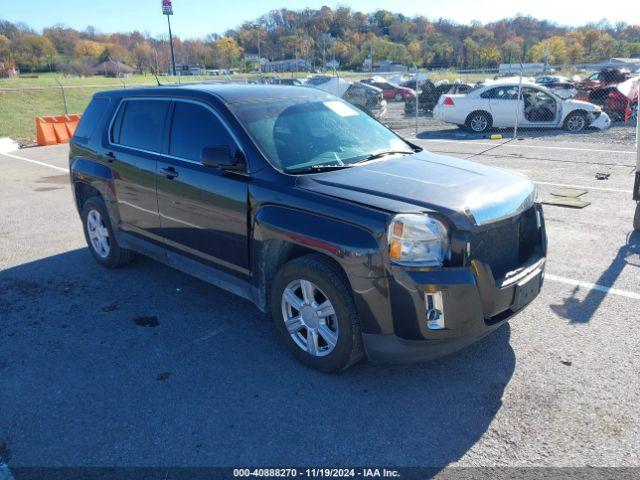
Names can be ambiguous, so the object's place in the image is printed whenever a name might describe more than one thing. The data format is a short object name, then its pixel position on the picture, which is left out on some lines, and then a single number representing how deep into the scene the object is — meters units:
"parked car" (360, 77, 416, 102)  32.75
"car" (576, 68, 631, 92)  25.87
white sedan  16.12
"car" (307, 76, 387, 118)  21.56
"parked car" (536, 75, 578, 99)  22.92
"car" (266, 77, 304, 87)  25.70
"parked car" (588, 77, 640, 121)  18.38
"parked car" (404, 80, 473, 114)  24.42
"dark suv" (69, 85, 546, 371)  3.16
